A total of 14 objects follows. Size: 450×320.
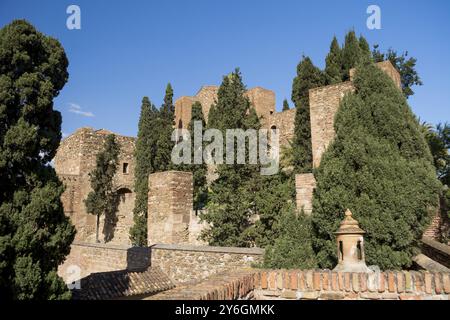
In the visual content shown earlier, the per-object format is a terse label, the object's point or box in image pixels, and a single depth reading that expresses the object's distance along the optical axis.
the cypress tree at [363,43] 18.77
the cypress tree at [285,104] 31.65
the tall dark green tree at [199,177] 16.12
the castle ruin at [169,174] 10.84
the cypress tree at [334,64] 17.55
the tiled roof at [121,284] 8.23
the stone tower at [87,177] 19.89
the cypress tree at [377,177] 6.56
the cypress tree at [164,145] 16.80
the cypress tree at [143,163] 16.84
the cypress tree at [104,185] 19.53
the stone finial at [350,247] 5.28
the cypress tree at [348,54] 17.67
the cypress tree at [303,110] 15.09
